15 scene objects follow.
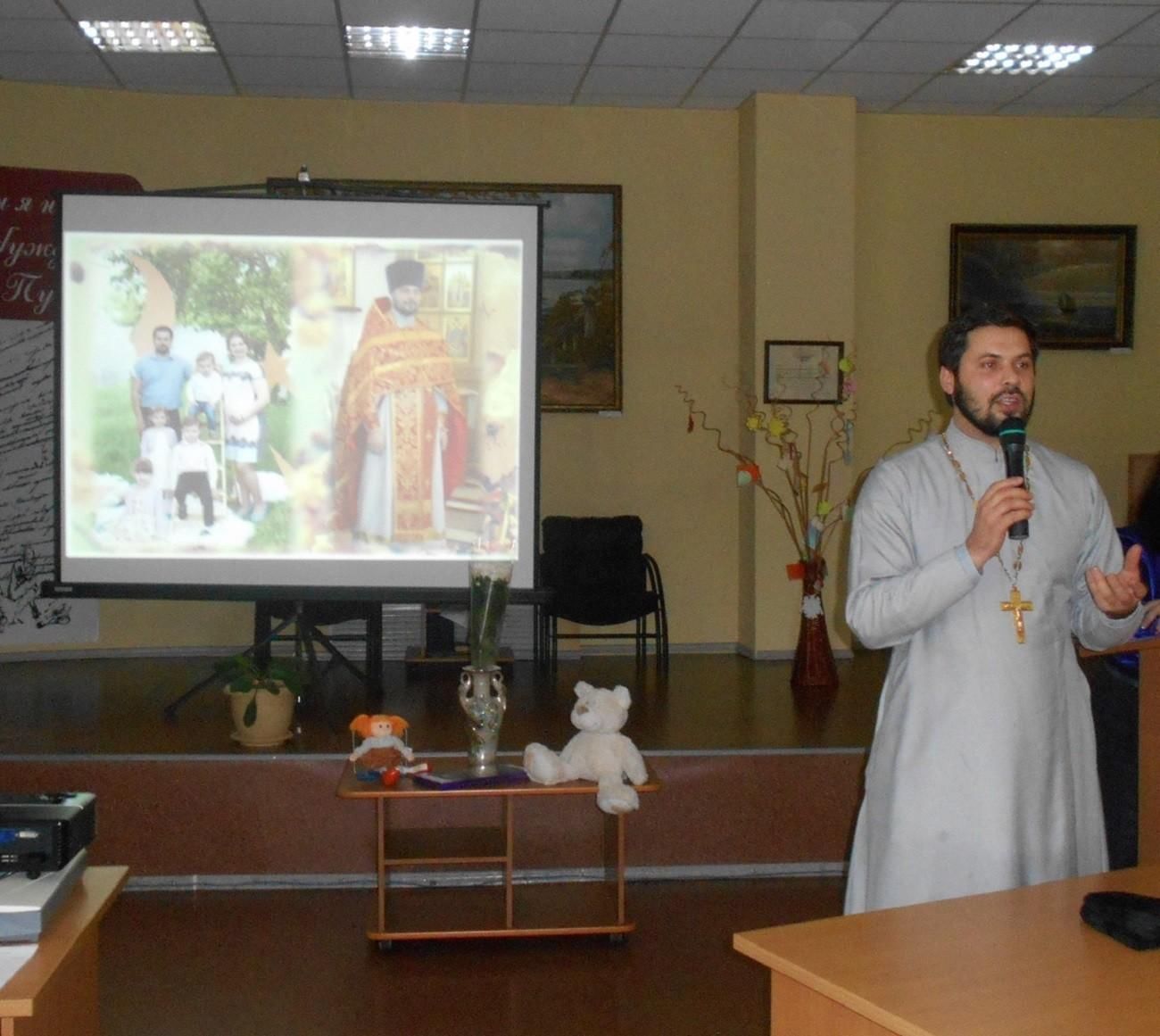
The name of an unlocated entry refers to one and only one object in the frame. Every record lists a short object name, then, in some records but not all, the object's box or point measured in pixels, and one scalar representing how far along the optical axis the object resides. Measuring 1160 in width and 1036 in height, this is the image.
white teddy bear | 3.34
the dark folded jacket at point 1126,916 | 1.46
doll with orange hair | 3.51
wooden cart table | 3.36
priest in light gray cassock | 2.10
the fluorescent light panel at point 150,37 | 5.61
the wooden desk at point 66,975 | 1.46
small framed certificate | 6.58
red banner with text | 6.29
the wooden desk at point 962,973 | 1.28
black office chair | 5.97
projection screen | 4.39
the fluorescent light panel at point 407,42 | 5.69
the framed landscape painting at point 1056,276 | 6.90
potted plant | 3.99
